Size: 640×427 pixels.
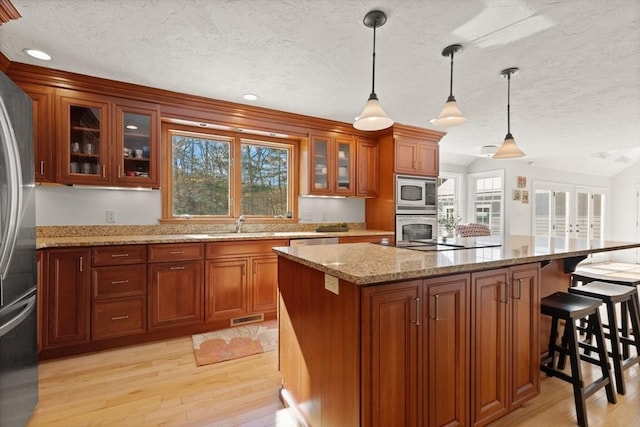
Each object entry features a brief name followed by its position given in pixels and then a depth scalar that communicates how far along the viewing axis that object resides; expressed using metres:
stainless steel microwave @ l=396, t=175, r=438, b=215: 4.16
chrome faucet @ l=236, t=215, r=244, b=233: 3.53
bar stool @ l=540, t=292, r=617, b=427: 1.70
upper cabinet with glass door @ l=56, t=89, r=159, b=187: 2.61
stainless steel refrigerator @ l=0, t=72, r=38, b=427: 1.38
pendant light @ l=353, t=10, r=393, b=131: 1.78
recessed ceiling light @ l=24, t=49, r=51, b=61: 2.23
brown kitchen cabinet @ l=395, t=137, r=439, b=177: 4.15
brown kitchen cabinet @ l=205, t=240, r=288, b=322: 2.91
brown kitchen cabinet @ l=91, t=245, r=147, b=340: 2.47
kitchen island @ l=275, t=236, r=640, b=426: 1.21
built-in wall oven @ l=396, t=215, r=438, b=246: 4.18
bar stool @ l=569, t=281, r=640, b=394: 2.00
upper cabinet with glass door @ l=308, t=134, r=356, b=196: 3.89
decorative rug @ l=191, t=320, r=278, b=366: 2.45
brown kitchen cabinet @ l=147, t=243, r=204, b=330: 2.67
